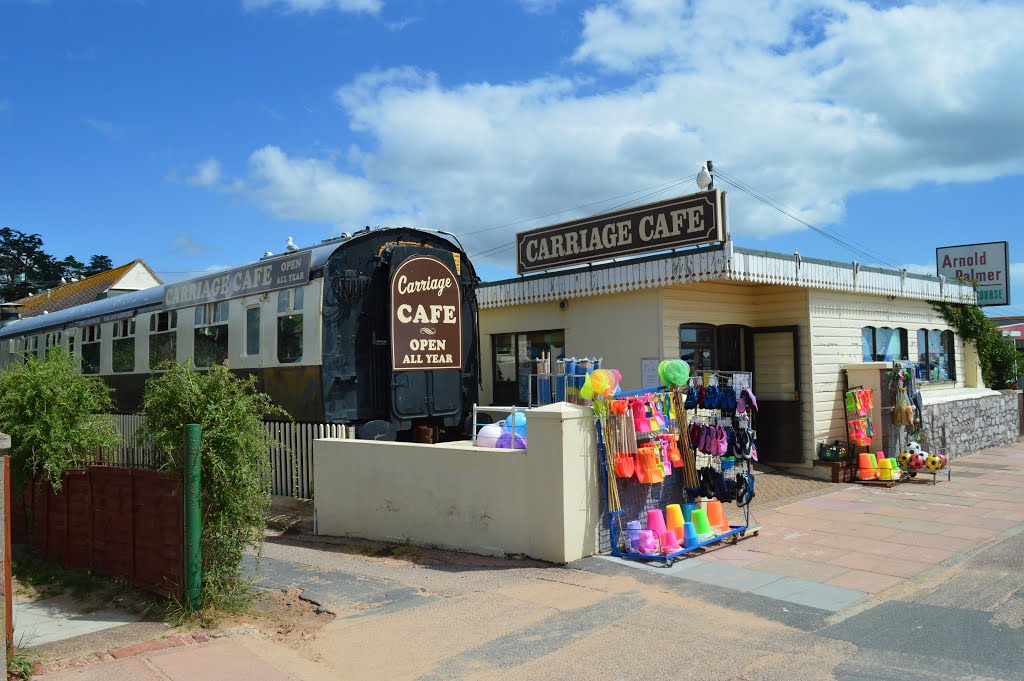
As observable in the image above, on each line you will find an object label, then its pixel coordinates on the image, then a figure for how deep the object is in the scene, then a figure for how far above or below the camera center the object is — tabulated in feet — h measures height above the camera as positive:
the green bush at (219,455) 20.34 -1.99
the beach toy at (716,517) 28.91 -5.61
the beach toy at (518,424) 30.65 -2.08
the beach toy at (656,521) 27.07 -5.32
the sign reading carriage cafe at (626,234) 39.81 +7.80
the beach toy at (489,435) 30.30 -2.44
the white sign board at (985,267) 81.95 +10.58
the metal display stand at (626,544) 25.99 -6.08
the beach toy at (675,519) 27.58 -5.37
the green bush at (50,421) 25.84 -1.25
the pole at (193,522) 19.80 -3.63
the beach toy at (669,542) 26.35 -5.93
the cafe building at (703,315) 41.14 +3.28
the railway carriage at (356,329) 35.47 +2.46
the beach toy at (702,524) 28.04 -5.65
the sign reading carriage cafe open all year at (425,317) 37.40 +2.98
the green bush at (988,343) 63.36 +1.66
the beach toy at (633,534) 26.53 -5.66
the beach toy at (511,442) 29.37 -2.63
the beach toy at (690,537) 27.22 -5.95
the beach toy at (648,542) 26.21 -5.86
